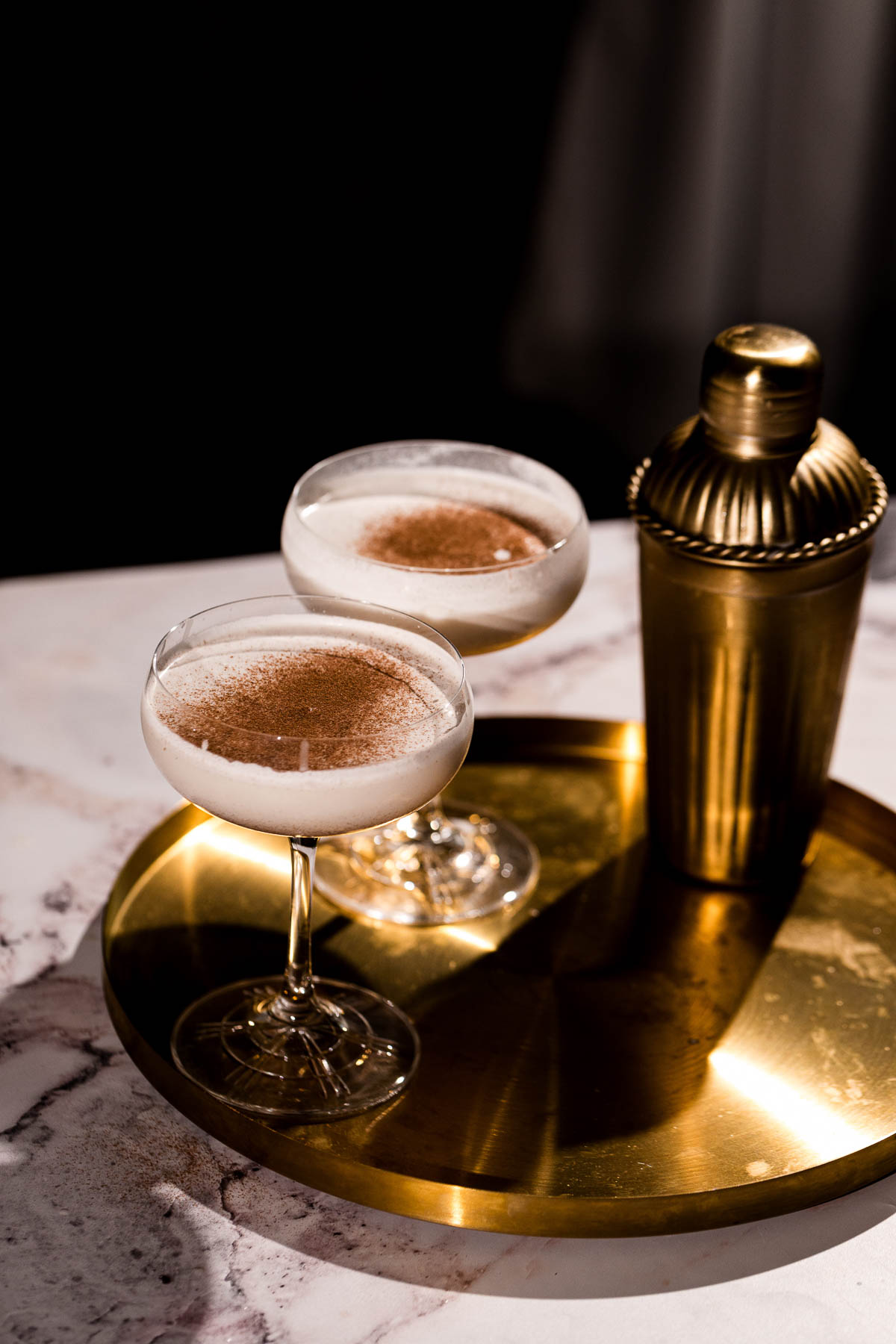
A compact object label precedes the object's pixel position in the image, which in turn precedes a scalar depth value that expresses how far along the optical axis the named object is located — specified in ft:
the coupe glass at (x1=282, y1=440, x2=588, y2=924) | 4.03
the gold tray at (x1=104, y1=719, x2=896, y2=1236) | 3.19
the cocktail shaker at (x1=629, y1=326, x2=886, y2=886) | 3.79
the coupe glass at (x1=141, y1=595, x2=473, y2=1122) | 3.10
